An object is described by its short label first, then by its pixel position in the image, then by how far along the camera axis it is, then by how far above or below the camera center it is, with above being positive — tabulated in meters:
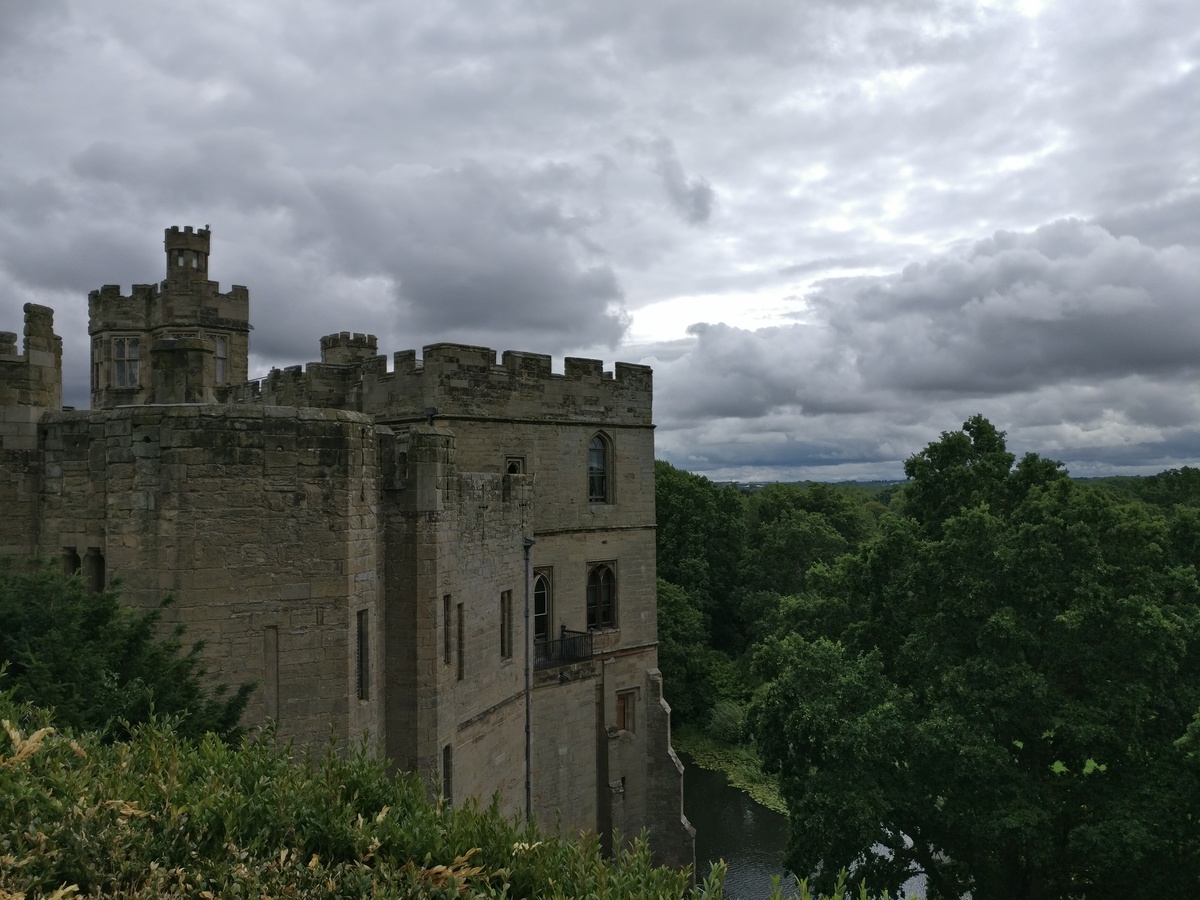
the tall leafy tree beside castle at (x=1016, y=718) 15.50 -4.77
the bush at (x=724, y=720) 42.19 -12.21
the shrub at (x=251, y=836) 5.36 -2.42
